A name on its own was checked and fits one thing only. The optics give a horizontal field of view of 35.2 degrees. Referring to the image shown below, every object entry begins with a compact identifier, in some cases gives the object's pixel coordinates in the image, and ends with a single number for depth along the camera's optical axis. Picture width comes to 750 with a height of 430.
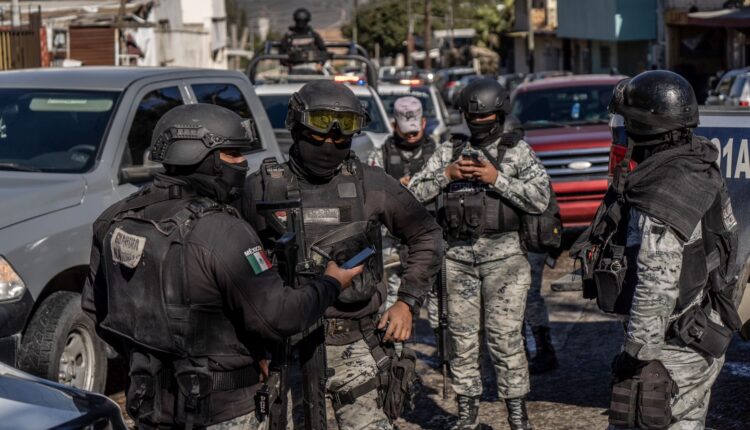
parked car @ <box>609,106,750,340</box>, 5.94
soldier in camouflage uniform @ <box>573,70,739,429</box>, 4.05
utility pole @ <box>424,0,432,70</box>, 61.96
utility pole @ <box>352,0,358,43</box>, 80.64
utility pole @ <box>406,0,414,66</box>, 71.66
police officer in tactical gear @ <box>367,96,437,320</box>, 8.13
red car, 11.46
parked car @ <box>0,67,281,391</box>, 5.93
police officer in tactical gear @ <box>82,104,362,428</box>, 3.55
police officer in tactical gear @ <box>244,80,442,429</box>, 4.50
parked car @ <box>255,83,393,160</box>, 10.92
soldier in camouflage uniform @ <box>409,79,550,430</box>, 6.09
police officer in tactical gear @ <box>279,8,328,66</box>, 16.47
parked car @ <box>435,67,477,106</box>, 48.25
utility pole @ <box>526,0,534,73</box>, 53.66
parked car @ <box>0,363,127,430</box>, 3.33
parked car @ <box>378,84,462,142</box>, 17.04
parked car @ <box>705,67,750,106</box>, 18.23
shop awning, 29.44
